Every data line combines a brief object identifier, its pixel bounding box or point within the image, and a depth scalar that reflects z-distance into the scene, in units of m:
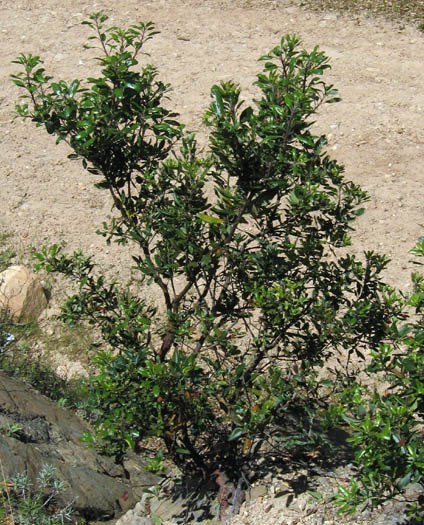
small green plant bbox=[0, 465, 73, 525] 3.33
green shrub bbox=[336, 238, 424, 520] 2.49
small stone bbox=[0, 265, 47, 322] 5.76
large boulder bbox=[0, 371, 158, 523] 3.68
